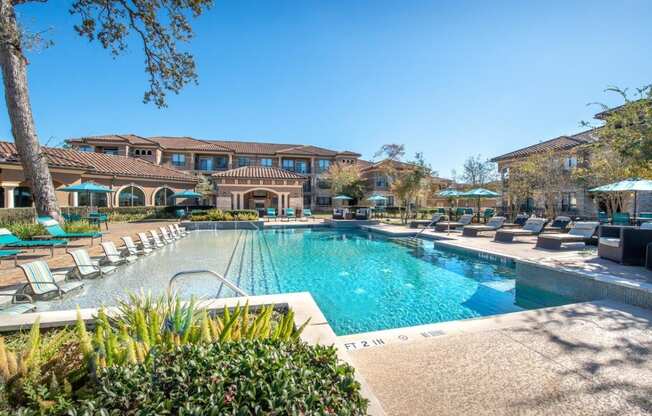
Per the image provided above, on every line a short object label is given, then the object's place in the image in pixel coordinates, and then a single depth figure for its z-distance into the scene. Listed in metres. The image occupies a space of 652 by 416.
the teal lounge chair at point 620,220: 14.33
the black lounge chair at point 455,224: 17.83
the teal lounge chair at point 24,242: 8.60
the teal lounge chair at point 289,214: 26.64
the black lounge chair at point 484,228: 15.19
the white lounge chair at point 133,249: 9.88
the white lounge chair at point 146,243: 11.22
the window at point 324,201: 44.69
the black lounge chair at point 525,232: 12.82
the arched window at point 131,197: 26.69
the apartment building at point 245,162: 30.38
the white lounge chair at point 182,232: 17.01
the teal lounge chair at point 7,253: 7.42
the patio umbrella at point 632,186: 10.10
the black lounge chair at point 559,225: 14.90
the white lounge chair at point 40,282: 5.33
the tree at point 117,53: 9.28
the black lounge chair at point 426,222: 19.74
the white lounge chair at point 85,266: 7.04
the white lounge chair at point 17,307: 4.32
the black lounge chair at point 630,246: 7.43
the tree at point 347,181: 39.56
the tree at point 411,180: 21.86
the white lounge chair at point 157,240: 12.55
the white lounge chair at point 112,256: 8.57
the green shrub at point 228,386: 1.55
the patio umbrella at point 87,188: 17.61
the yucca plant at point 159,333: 2.06
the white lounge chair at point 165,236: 13.83
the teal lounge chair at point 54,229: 10.80
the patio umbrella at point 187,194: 26.06
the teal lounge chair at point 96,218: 17.84
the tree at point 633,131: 7.68
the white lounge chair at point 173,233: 15.23
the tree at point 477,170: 38.85
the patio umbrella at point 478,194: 17.56
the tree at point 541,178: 21.91
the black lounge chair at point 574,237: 10.48
